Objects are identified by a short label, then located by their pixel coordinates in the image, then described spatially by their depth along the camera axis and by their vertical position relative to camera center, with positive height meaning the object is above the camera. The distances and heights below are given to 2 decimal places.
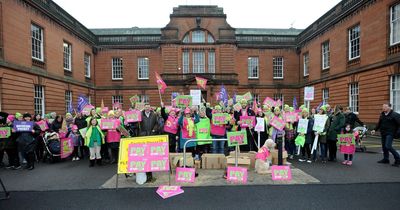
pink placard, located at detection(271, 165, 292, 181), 6.56 -1.98
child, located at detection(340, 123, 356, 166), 8.48 -1.76
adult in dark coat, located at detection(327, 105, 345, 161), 8.70 -0.89
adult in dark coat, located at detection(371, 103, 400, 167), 8.33 -0.91
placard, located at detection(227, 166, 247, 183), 6.45 -1.99
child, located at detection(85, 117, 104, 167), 8.52 -1.38
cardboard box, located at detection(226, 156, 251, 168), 7.43 -1.88
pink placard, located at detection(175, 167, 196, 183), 6.38 -1.97
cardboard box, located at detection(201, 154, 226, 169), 7.81 -1.99
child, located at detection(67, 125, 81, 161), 9.80 -1.58
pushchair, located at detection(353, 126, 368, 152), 11.36 -1.83
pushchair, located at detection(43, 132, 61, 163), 9.34 -1.76
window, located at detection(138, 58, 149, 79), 30.59 +4.11
